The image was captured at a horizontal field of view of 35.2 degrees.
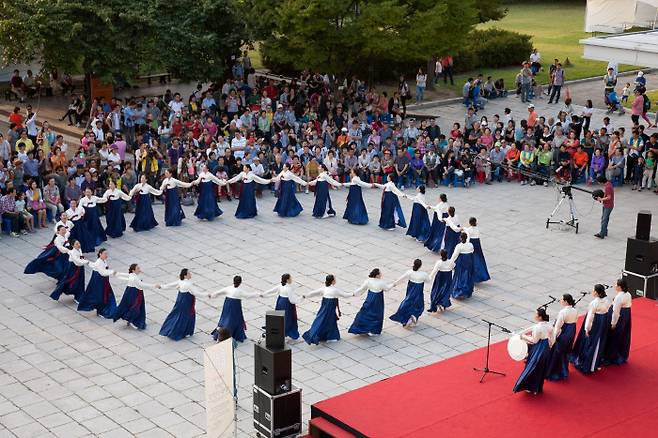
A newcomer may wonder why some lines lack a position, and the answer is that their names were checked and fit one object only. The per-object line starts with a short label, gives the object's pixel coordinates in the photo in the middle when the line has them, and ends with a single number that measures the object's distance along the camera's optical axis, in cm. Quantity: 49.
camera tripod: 2077
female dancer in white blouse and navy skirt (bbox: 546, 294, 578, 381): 1317
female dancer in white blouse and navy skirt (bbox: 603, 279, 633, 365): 1382
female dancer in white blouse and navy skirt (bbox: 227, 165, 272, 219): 2152
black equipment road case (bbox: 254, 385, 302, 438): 1248
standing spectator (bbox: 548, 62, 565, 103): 3256
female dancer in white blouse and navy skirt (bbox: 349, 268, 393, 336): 1566
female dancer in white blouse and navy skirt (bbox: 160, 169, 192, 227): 2072
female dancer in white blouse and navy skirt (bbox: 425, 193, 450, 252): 1939
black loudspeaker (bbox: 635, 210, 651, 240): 1666
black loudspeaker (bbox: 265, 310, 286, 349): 1256
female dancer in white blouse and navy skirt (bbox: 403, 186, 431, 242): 2039
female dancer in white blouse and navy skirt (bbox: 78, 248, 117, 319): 1655
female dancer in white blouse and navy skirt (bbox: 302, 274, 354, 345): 1543
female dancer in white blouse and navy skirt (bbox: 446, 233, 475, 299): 1731
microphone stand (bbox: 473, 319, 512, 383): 1356
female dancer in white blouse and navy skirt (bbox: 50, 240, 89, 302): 1678
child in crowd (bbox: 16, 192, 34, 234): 2036
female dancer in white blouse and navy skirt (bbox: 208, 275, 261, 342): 1525
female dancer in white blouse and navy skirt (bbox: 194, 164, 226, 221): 2131
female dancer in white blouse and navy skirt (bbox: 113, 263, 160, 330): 1585
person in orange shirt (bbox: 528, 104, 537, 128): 2715
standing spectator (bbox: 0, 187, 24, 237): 2016
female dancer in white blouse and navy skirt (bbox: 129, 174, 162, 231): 2052
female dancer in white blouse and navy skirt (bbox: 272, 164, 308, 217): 2156
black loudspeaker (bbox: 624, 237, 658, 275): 1670
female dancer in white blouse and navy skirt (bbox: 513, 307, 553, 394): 1284
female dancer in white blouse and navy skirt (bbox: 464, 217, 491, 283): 1806
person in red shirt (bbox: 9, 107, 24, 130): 2527
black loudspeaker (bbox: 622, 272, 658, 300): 1678
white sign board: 1218
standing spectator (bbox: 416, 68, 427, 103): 3278
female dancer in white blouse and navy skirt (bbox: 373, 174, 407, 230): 2105
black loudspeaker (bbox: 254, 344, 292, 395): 1248
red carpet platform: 1208
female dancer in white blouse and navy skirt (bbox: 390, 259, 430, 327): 1605
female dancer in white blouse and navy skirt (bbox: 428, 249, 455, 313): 1664
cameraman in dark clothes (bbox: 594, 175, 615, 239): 2050
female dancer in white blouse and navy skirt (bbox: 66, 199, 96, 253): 1905
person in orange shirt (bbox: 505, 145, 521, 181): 2505
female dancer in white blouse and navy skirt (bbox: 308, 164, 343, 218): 2150
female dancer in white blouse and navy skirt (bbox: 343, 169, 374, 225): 2133
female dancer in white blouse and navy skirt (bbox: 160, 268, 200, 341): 1545
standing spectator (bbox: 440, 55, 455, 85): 3512
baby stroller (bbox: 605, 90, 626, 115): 3180
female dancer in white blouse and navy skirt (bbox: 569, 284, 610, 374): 1369
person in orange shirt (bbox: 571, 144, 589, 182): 2480
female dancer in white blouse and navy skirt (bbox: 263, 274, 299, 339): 1532
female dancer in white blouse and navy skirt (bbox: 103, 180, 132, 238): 2011
